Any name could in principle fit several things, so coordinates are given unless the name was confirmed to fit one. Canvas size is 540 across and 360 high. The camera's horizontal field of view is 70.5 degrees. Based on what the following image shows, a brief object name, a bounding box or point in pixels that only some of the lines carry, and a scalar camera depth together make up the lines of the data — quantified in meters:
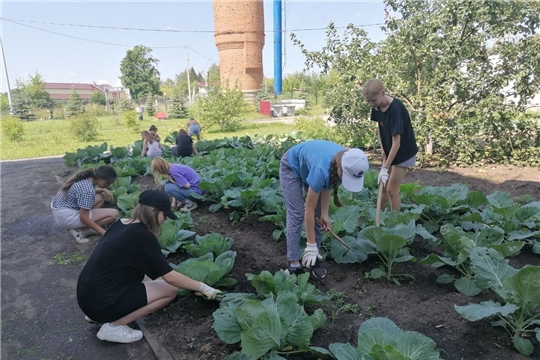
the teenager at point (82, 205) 4.38
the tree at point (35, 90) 44.22
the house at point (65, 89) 79.75
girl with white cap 2.56
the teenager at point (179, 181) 5.34
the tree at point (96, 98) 60.28
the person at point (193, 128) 10.93
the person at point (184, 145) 8.66
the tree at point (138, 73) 56.78
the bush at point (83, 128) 15.73
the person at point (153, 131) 9.25
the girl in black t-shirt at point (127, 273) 2.59
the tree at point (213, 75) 19.92
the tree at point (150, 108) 31.22
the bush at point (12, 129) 15.55
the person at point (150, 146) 8.76
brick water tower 32.72
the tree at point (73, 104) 30.93
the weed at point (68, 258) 4.14
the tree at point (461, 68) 7.17
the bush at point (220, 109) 18.12
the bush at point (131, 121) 19.45
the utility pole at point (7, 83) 25.95
